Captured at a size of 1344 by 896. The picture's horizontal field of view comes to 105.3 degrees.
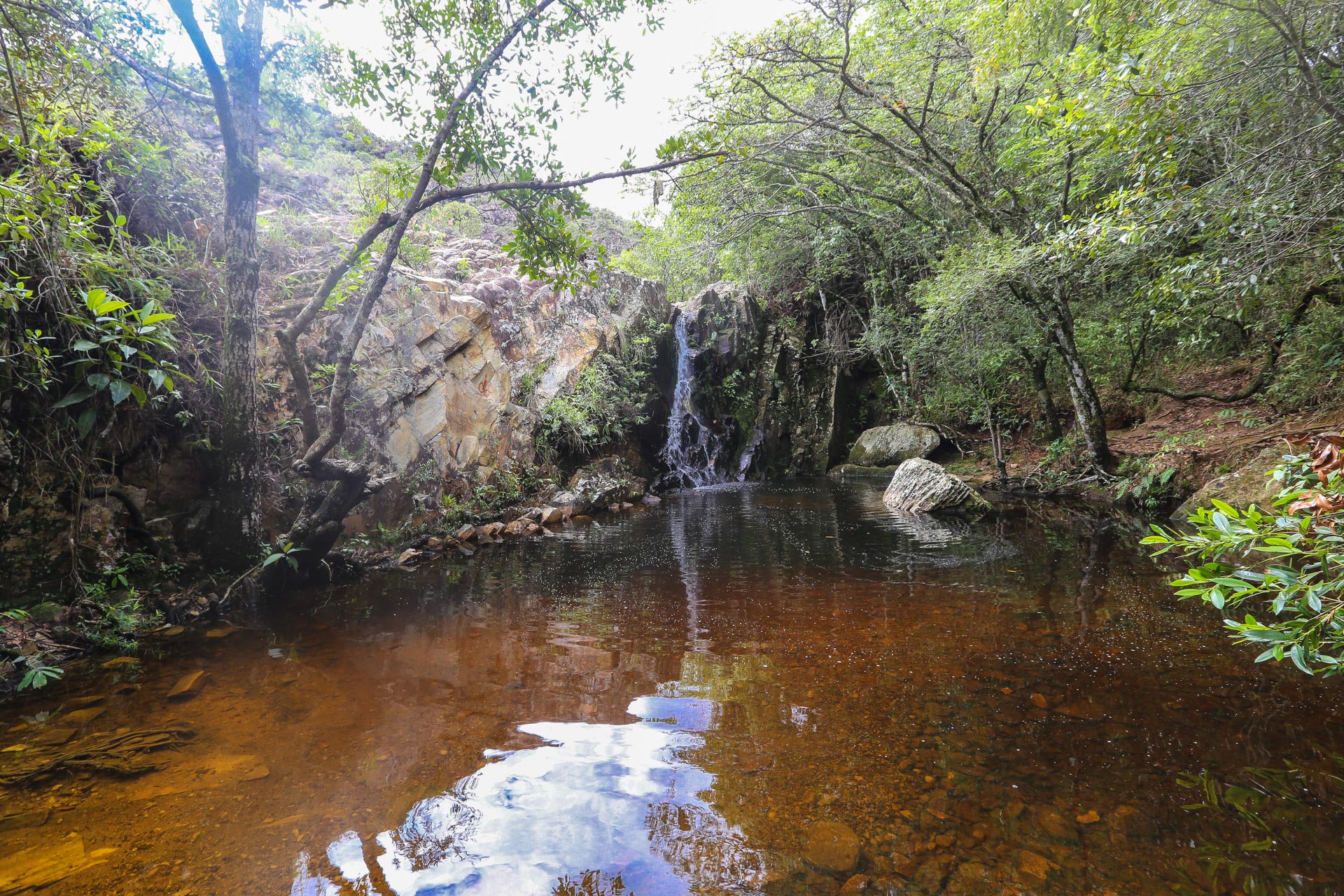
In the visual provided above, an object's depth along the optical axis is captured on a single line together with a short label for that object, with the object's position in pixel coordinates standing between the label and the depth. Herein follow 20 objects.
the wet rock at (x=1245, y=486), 5.20
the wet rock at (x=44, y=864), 1.64
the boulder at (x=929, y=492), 8.52
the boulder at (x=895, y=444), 14.27
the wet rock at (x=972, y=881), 1.61
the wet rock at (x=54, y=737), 2.43
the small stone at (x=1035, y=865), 1.66
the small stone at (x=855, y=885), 1.63
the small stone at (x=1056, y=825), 1.80
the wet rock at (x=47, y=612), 3.38
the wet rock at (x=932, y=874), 1.64
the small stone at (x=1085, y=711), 2.49
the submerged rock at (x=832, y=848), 1.73
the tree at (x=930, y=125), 7.28
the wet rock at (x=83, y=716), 2.63
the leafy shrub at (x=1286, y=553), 1.45
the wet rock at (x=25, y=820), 1.89
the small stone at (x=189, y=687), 2.94
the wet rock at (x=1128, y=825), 1.78
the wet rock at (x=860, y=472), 14.16
